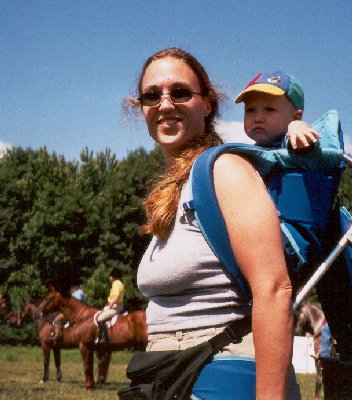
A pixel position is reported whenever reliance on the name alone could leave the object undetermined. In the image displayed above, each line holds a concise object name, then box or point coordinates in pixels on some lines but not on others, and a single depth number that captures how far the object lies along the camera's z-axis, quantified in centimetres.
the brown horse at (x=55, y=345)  1867
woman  185
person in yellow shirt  1878
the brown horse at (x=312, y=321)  1889
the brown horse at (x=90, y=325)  1878
